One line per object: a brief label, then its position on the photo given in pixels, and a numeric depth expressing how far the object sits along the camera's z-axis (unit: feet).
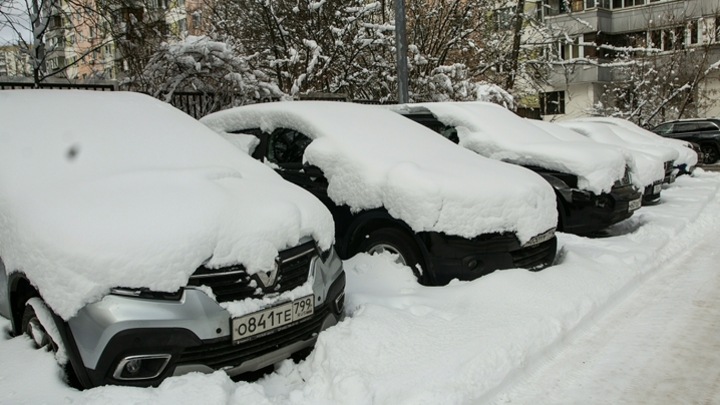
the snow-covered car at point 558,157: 20.44
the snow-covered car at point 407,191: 14.20
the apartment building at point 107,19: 32.14
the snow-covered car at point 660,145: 34.37
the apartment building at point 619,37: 79.00
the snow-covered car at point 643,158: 27.22
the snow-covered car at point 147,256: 8.59
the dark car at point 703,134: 60.29
